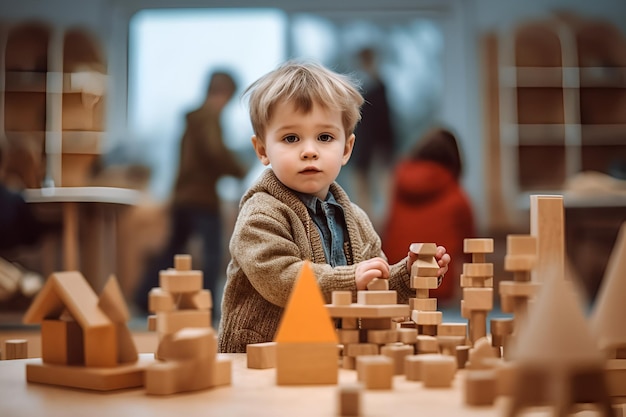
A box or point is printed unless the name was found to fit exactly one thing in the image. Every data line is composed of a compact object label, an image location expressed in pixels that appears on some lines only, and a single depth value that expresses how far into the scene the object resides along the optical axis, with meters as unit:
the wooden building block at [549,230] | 1.29
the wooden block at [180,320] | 1.23
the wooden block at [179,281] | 1.23
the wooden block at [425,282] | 1.37
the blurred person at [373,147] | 5.44
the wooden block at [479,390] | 1.15
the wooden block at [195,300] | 1.25
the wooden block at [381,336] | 1.30
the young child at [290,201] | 1.53
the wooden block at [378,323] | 1.30
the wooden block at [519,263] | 1.24
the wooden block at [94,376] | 1.23
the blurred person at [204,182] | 4.97
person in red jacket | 4.34
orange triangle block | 1.23
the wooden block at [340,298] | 1.29
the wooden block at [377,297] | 1.28
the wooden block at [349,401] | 1.12
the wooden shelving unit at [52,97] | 5.68
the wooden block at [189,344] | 1.21
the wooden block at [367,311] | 1.28
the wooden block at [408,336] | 1.32
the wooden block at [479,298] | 1.31
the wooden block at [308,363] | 1.24
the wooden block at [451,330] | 1.34
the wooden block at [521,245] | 1.24
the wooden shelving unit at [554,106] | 5.87
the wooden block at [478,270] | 1.32
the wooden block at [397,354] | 1.29
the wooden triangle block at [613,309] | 1.21
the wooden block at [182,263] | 1.24
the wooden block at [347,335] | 1.30
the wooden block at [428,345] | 1.32
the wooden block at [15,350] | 1.51
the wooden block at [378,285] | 1.30
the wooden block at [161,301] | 1.23
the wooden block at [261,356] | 1.36
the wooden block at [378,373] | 1.22
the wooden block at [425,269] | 1.37
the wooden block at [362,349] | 1.30
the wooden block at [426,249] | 1.37
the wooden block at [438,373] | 1.23
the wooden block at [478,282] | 1.32
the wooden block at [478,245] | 1.32
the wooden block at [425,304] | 1.37
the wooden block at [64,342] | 1.28
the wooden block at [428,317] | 1.36
